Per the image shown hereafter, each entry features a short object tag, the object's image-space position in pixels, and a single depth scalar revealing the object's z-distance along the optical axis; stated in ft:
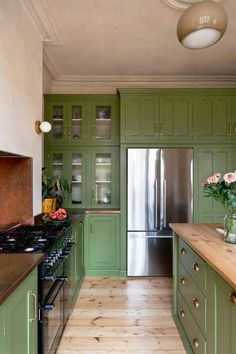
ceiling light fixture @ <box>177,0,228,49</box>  4.55
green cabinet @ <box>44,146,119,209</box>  12.37
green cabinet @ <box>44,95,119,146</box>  12.28
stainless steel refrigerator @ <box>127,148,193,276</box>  11.29
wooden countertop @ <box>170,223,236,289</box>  4.00
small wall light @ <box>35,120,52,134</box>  8.81
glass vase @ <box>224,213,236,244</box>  5.68
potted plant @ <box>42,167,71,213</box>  10.41
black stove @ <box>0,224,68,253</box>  5.33
